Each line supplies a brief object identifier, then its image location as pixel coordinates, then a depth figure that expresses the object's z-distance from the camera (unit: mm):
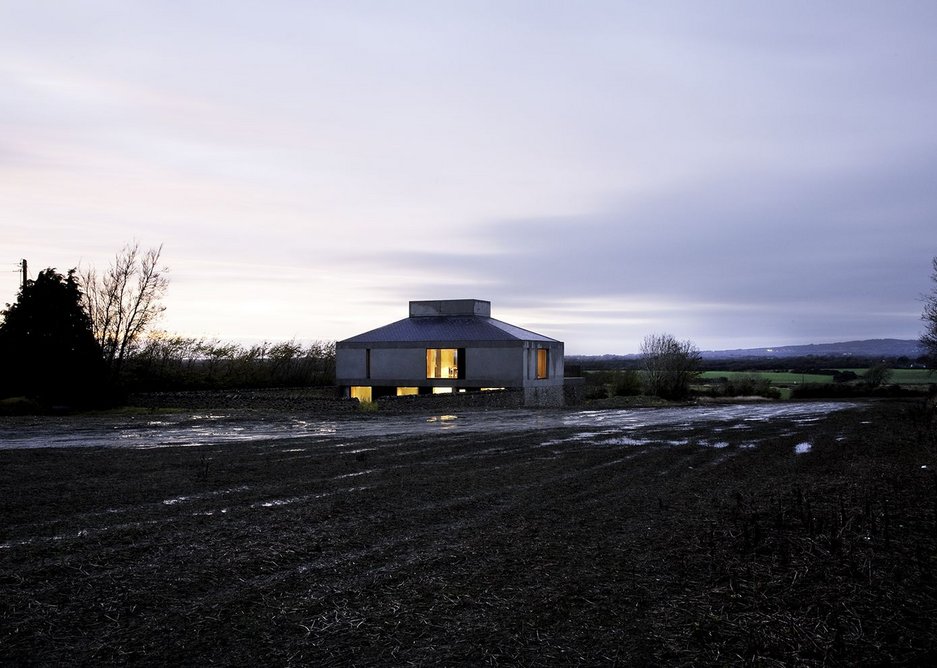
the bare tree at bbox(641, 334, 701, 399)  45750
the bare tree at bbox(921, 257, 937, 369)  40488
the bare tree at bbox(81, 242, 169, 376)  33500
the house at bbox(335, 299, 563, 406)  37469
